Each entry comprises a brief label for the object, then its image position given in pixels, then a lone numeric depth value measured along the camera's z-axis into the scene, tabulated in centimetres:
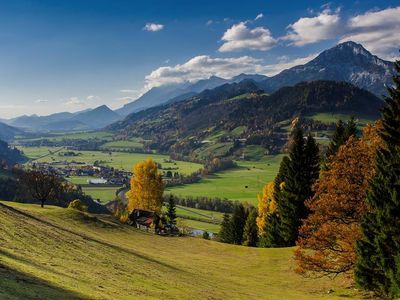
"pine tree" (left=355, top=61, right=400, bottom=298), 3341
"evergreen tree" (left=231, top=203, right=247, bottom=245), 11756
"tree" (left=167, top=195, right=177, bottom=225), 11389
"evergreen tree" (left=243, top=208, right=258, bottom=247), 10738
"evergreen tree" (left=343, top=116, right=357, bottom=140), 6600
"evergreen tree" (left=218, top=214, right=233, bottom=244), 11904
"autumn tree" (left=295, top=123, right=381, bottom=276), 4194
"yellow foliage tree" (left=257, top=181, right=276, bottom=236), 9550
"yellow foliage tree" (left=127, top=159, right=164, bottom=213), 10025
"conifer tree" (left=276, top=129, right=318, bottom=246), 6744
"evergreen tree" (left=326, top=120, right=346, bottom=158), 7074
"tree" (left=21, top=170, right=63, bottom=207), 8600
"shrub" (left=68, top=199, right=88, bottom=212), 9495
